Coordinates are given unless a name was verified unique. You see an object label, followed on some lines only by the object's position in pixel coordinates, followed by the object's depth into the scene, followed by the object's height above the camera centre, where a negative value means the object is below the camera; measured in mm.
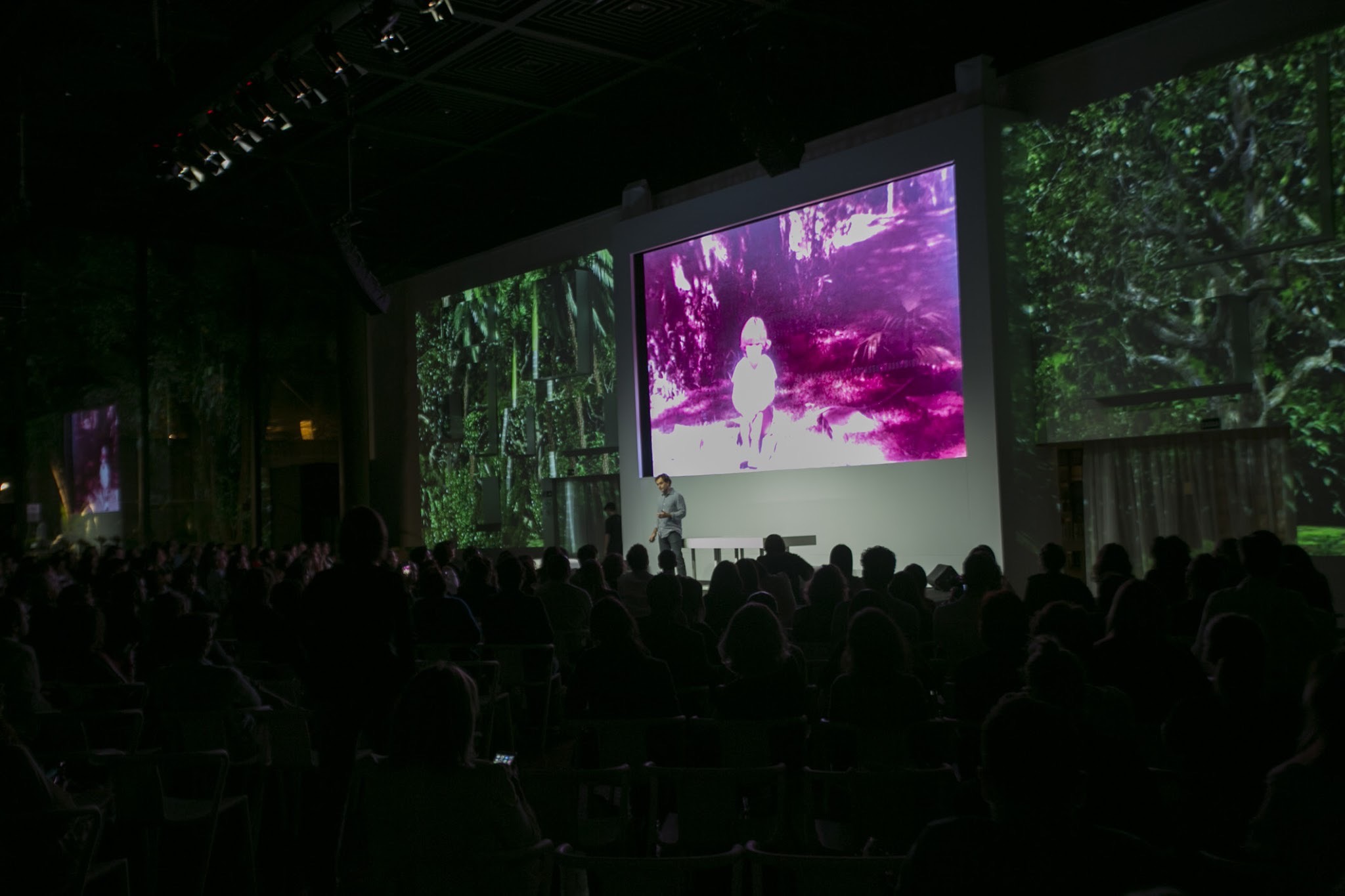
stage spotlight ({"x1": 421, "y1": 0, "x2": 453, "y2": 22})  7488 +3547
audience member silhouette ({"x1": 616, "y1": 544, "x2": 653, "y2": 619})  6920 -485
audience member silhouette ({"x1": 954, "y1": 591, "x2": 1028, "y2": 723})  3619 -619
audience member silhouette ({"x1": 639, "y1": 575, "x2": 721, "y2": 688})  4496 -606
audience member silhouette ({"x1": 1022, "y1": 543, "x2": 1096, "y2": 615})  5273 -495
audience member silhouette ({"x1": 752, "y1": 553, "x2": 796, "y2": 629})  6648 -570
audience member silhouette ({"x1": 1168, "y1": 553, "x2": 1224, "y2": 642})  5137 -539
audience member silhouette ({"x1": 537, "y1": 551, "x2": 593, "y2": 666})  6305 -567
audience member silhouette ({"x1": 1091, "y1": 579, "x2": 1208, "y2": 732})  3627 -591
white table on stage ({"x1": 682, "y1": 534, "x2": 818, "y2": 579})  11078 -421
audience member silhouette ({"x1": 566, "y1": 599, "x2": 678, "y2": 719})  3832 -613
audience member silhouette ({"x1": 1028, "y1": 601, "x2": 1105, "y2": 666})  3834 -493
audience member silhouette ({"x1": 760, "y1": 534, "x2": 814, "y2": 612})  7605 -444
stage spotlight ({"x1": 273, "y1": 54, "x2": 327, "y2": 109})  8695 +3556
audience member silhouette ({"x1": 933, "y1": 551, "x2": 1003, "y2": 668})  5055 -584
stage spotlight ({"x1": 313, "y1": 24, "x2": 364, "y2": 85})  8219 +3561
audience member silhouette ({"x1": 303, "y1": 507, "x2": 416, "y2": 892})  3668 -470
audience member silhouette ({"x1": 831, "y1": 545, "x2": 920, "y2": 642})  4906 -480
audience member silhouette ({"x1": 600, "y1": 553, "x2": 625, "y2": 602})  7441 -431
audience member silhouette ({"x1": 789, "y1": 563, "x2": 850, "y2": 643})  5496 -555
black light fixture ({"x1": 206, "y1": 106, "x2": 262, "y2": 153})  9508 +3533
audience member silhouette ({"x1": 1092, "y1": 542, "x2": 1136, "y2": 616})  5887 -426
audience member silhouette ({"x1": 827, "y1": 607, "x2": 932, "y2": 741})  3396 -599
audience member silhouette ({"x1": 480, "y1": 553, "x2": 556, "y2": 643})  5820 -586
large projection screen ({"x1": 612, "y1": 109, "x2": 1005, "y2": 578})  9727 +955
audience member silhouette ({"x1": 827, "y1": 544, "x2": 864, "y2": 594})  6926 -390
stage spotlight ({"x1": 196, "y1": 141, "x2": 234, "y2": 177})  10109 +3444
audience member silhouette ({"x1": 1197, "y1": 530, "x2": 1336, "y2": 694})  4340 -573
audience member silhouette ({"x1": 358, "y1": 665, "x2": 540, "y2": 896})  2344 -645
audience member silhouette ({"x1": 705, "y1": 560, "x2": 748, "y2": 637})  5812 -516
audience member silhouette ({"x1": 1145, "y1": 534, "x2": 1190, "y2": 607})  5809 -456
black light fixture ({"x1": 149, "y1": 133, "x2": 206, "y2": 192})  10172 +3454
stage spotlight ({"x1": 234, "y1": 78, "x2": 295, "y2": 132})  9148 +3563
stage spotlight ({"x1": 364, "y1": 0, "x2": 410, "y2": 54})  7586 +3485
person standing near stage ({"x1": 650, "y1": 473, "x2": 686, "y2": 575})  11773 -145
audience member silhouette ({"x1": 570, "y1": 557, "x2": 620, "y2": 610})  6922 -465
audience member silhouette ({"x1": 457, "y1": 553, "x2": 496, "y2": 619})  6676 -462
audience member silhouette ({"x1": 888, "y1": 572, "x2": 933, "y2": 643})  5484 -506
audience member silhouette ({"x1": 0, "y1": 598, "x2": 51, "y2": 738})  4012 -568
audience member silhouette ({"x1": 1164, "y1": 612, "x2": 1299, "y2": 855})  2543 -627
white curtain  8469 -23
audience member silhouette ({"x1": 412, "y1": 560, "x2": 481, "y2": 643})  5684 -571
